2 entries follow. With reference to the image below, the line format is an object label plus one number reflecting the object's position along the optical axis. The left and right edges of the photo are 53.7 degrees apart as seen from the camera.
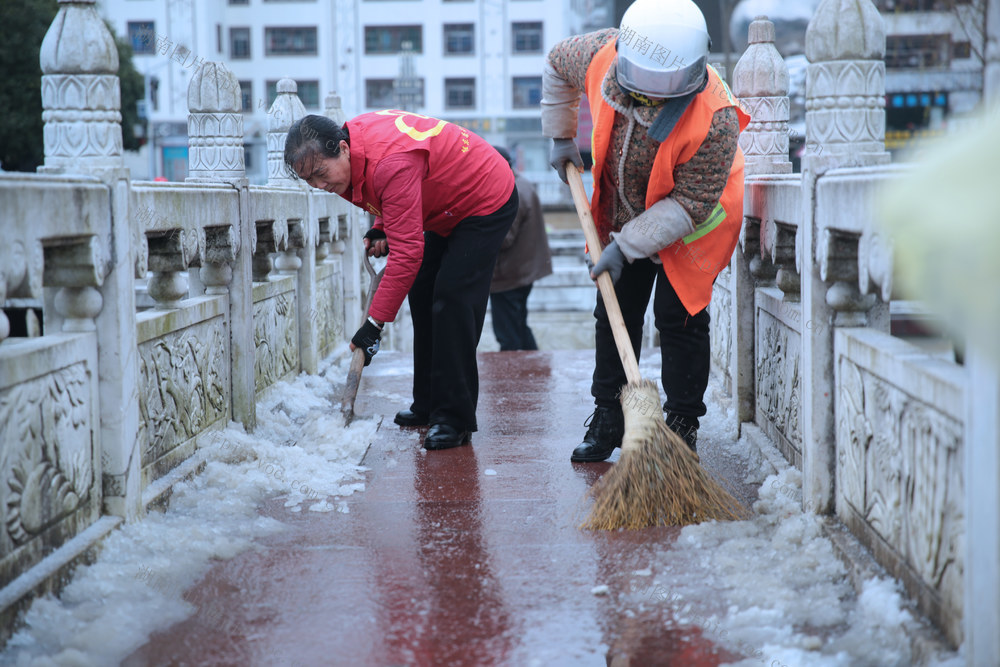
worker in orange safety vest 3.42
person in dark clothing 7.73
